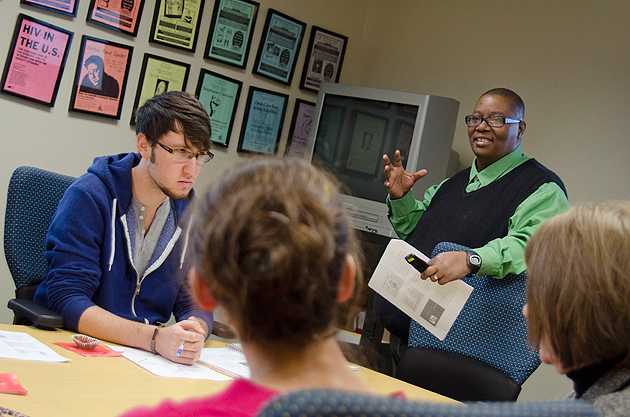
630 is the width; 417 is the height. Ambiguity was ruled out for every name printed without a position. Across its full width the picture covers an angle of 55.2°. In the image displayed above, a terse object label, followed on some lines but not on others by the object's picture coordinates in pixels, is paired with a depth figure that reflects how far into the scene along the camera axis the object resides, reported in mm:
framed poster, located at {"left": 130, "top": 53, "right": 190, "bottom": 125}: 3238
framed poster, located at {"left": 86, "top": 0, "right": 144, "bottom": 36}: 2977
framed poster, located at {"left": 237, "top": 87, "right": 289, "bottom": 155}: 3746
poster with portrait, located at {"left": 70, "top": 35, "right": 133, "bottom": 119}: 2990
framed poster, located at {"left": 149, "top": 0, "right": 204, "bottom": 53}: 3248
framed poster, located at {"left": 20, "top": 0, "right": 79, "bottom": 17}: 2758
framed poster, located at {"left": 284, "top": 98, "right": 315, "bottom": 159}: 3975
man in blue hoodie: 1612
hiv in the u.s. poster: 2738
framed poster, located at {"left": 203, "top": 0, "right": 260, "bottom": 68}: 3514
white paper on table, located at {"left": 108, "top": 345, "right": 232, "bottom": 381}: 1336
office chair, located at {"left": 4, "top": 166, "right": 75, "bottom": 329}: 1820
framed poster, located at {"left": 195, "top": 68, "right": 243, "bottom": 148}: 3514
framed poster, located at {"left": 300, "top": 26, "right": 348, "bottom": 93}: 3984
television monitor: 3287
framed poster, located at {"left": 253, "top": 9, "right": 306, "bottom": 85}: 3738
